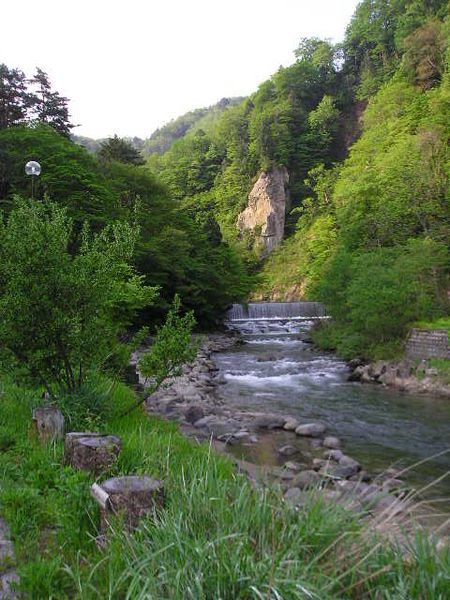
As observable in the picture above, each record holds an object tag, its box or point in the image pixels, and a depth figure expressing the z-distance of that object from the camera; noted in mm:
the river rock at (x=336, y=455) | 7995
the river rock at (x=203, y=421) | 9719
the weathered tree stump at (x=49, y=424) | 4750
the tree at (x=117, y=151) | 33725
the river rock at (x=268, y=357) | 19109
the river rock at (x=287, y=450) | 8359
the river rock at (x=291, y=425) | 9812
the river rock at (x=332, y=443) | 8841
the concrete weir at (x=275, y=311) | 33384
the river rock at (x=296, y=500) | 2982
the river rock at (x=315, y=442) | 8903
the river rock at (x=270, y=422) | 9977
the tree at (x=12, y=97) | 24688
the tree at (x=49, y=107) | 28375
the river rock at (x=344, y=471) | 7281
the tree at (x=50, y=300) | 5344
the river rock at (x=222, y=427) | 9248
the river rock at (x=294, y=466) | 7460
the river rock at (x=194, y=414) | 10070
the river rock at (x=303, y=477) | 6434
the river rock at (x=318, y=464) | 7547
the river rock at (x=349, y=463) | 7594
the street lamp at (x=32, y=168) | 11281
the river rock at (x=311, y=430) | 9492
